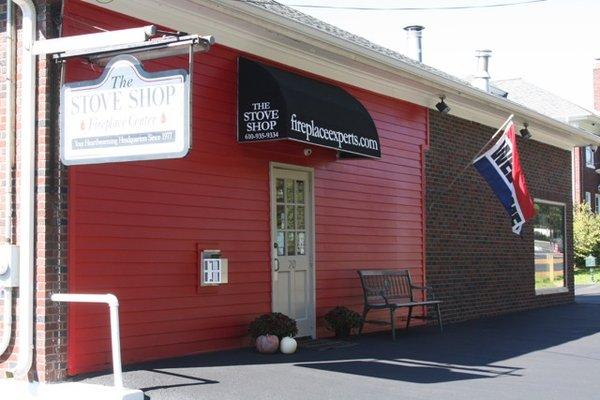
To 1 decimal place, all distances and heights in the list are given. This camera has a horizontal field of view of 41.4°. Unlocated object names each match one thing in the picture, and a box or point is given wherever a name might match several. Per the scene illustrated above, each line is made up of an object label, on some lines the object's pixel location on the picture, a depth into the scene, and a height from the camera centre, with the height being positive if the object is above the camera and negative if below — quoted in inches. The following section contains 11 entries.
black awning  366.6 +61.7
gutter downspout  293.3 +33.9
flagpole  534.3 +45.1
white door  406.3 -3.8
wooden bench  434.6 -30.5
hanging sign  255.8 +41.7
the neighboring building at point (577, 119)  1369.3 +200.2
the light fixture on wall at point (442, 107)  530.3 +87.4
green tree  1263.5 +3.4
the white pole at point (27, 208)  286.0 +12.2
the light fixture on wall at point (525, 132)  645.3 +85.0
